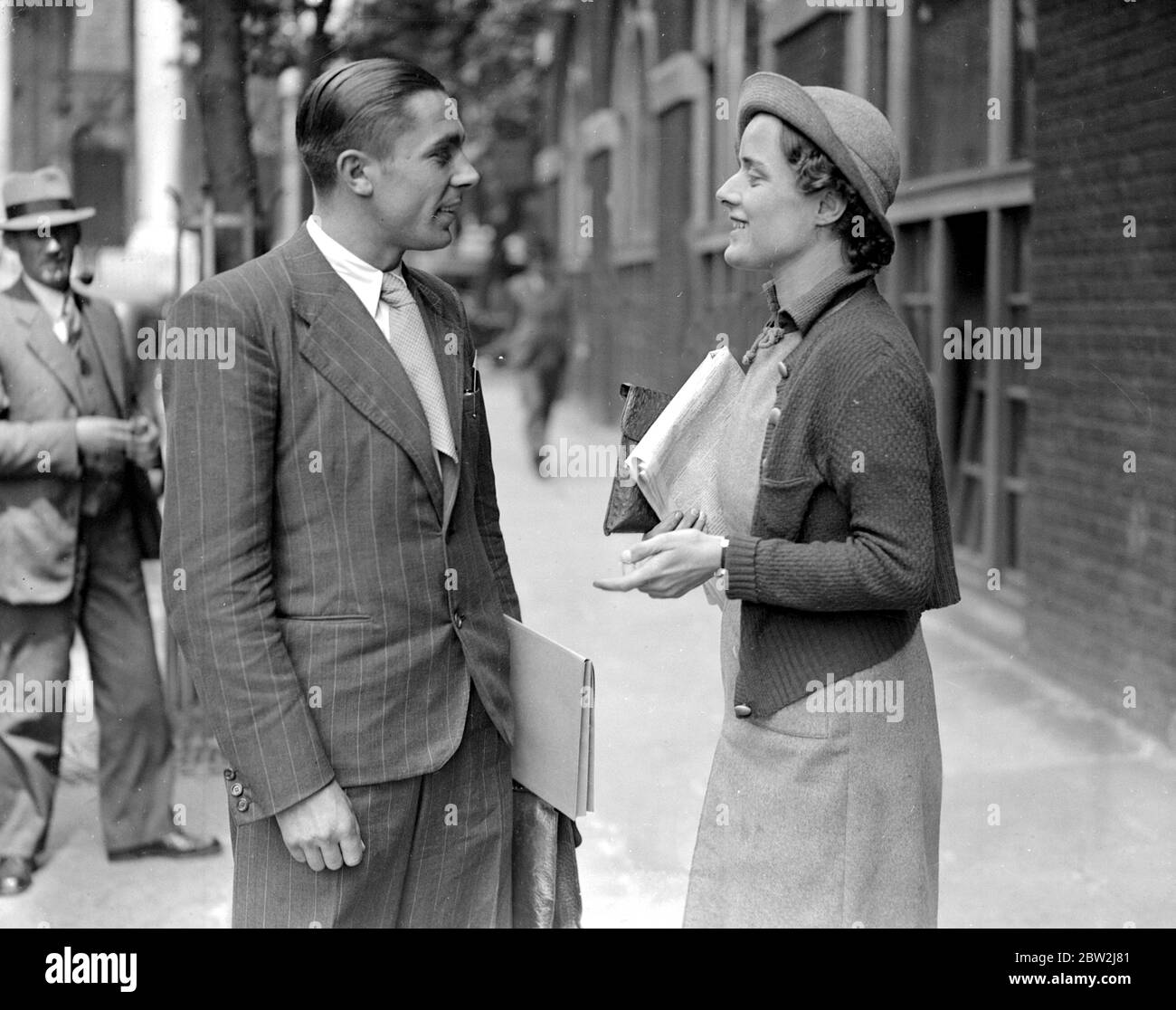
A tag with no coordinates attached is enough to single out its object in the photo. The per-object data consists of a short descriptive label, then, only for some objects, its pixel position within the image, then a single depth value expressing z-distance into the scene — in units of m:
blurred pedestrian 13.46
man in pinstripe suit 2.53
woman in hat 2.51
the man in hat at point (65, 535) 4.80
